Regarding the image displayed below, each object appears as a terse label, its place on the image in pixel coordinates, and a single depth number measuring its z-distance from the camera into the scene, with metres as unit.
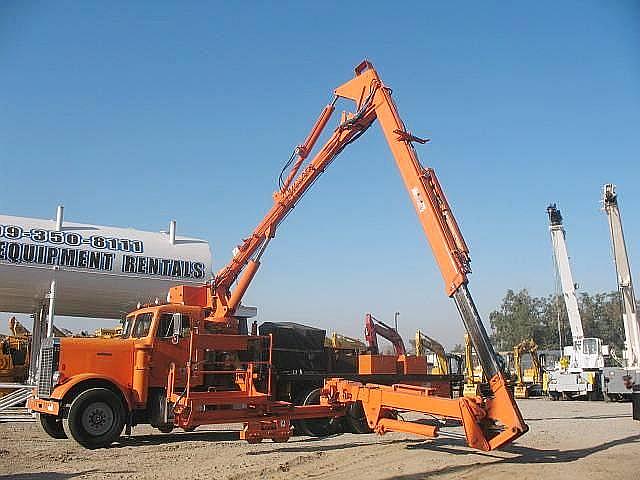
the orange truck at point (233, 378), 11.07
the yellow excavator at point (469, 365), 31.17
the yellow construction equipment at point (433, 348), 27.20
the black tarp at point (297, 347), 15.74
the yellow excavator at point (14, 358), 26.84
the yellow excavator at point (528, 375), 33.56
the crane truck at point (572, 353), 29.31
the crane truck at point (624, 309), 27.00
